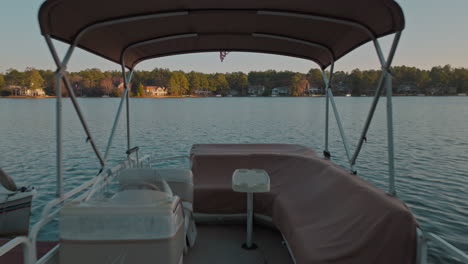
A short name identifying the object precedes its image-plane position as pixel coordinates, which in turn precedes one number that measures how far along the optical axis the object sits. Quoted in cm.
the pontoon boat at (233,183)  182
